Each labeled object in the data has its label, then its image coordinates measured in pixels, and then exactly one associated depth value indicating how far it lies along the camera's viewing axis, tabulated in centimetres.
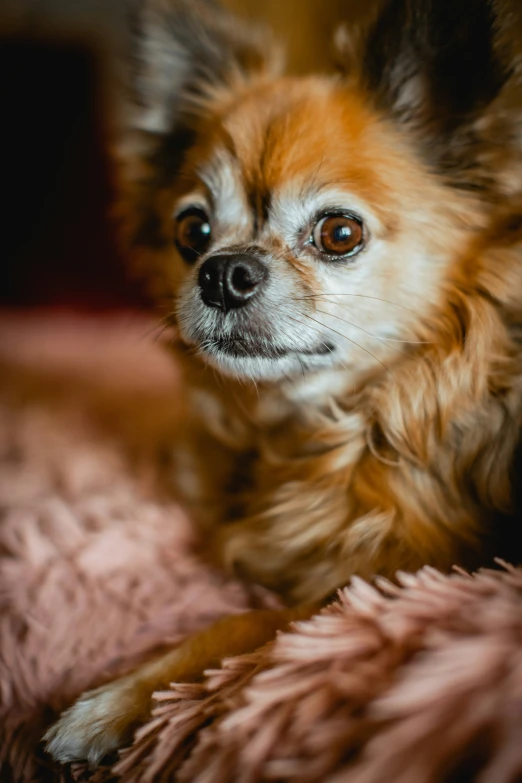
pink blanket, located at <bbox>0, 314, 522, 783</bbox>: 21
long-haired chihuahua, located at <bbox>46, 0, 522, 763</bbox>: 27
